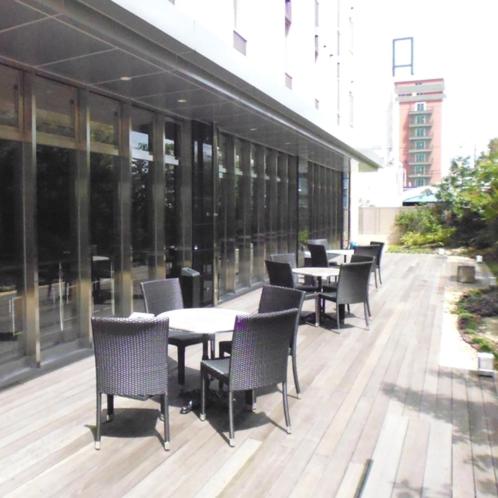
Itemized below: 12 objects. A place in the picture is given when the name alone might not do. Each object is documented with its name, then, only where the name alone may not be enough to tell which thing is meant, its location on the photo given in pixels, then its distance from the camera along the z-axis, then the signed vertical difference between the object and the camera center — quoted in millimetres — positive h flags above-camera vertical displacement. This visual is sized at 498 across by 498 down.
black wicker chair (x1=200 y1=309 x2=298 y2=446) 3293 -883
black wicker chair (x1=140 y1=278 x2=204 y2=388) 4312 -765
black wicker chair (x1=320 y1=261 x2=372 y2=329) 6453 -804
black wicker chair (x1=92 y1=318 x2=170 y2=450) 3129 -842
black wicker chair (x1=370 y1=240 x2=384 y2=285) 10451 -683
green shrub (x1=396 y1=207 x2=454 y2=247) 21027 -113
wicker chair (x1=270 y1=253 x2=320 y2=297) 7748 -610
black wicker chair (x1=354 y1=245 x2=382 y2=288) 10062 -505
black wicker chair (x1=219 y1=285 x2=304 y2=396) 4250 -704
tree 19500 +808
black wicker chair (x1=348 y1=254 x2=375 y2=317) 8375 -565
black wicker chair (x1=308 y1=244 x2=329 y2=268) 9594 -576
